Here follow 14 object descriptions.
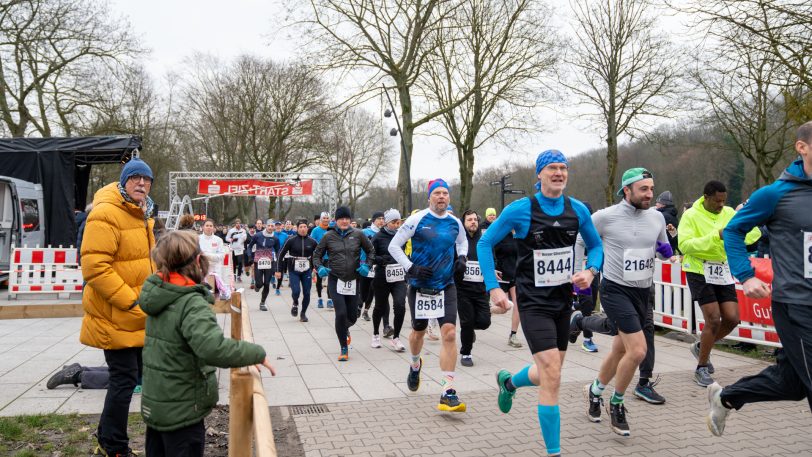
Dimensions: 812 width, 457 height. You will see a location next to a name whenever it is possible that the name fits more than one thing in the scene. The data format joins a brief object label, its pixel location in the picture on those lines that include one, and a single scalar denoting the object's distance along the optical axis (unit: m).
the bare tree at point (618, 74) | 26.81
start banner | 28.59
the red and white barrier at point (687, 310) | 7.98
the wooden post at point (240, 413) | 2.89
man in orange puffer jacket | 4.11
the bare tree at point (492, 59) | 26.02
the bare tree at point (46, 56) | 24.19
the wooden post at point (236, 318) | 4.19
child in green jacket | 3.08
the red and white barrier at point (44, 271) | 14.34
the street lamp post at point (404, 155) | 24.11
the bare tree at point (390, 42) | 22.64
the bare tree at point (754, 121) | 25.89
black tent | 16.75
